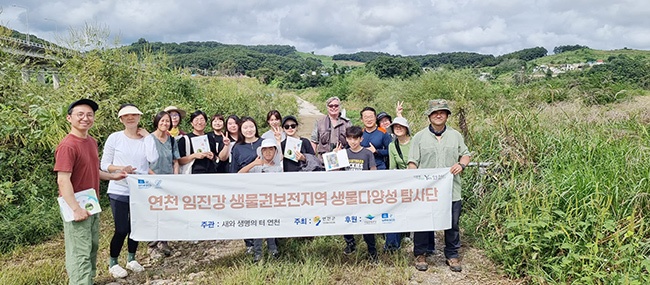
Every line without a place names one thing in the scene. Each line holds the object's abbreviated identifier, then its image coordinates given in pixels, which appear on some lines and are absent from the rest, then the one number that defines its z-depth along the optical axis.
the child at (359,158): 4.19
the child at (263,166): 4.12
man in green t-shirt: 3.90
